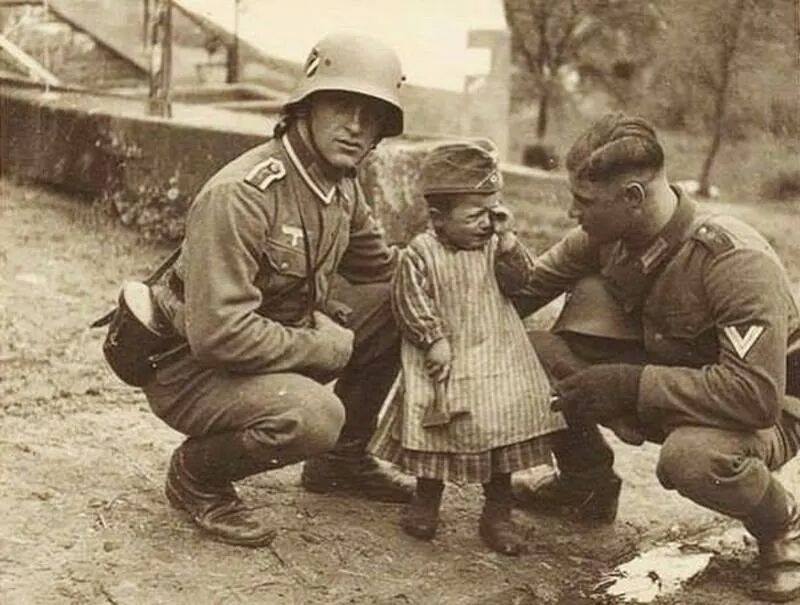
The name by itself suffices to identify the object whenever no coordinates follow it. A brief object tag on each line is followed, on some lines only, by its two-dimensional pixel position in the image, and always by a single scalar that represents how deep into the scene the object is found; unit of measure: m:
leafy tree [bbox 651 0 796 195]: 11.02
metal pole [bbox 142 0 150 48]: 8.09
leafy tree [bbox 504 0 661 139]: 11.41
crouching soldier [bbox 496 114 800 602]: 3.72
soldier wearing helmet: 3.76
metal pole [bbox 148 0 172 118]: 7.63
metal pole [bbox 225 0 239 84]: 9.42
